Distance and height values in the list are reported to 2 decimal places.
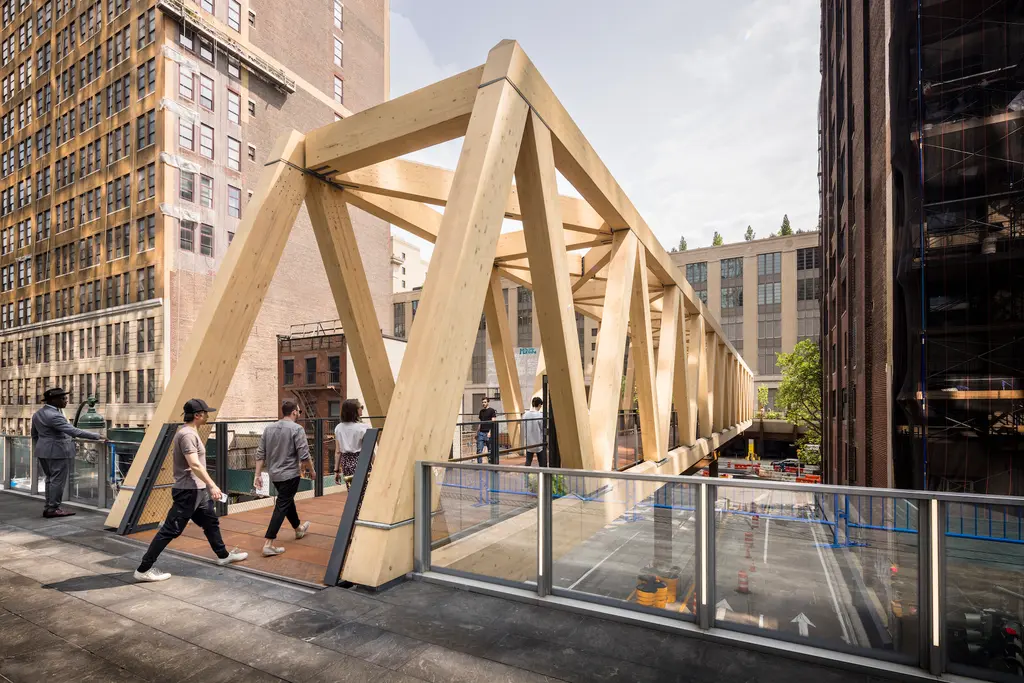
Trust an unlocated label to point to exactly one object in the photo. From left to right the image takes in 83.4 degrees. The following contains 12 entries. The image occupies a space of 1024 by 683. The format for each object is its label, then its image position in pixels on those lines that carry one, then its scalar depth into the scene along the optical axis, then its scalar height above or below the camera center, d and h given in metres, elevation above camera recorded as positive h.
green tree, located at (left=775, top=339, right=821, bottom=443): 50.06 -2.68
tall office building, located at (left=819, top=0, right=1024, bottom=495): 13.04 +2.79
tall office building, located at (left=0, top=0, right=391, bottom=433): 38.19 +13.50
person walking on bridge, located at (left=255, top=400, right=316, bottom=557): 6.57 -1.14
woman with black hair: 7.72 -1.08
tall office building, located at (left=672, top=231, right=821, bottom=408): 65.44 +7.49
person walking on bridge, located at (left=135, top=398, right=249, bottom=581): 5.46 -1.35
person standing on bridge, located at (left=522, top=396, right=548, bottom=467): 12.36 -1.66
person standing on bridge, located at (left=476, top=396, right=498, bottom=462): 12.51 -1.61
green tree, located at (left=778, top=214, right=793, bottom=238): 94.26 +21.40
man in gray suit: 8.37 -1.31
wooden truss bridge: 5.82 +1.43
